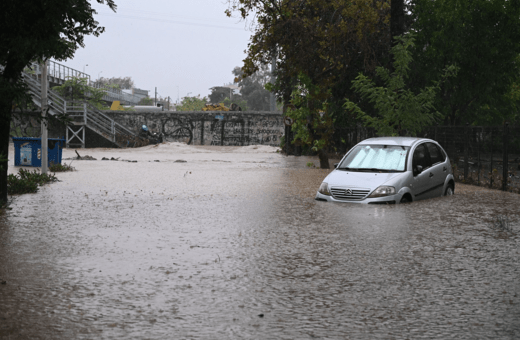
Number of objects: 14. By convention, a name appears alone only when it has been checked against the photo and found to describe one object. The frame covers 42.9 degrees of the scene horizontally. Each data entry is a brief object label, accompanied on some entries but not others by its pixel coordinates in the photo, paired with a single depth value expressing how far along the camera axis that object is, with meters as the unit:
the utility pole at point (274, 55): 26.99
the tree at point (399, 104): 20.20
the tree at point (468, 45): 29.11
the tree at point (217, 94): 127.56
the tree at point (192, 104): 117.38
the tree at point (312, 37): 25.62
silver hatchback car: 12.56
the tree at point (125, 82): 160.25
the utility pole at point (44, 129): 17.64
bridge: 58.43
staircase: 46.22
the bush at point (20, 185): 14.77
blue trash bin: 24.00
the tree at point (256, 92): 113.69
